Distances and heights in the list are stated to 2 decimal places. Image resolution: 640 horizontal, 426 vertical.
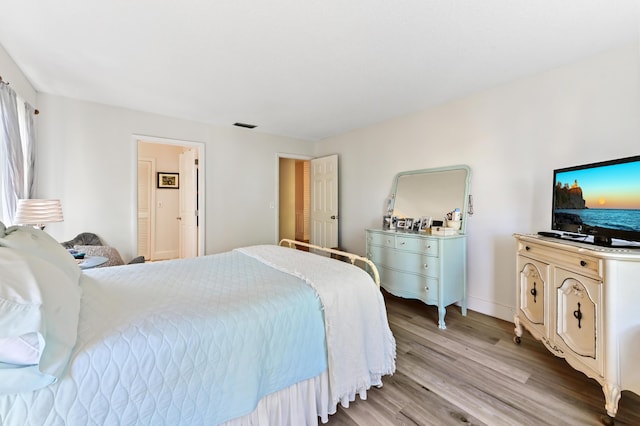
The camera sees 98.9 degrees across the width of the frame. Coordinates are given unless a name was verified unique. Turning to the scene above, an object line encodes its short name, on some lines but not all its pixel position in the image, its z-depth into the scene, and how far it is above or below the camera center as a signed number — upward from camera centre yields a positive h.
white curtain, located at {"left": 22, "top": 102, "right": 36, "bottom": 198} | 2.62 +0.61
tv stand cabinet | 1.44 -0.58
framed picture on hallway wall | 5.22 +0.59
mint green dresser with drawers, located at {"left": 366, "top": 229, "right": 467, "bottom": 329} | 2.67 -0.58
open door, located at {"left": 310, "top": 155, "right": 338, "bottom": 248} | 4.58 +0.18
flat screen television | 1.61 +0.07
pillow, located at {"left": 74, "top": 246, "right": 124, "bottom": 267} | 2.85 -0.44
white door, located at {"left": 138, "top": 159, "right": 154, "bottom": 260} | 5.09 +0.10
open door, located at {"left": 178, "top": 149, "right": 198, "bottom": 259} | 4.02 +0.08
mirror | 3.03 +0.22
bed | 0.85 -0.52
